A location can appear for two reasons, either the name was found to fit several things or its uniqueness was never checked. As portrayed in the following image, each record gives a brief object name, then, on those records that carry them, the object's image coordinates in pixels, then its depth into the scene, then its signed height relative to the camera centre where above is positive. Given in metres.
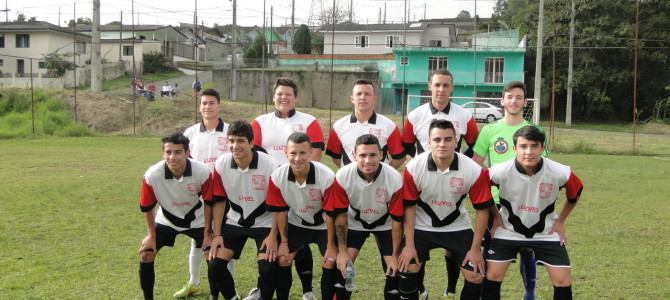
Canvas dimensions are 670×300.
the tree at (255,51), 44.28 +4.66
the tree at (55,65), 37.88 +2.89
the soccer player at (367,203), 4.63 -0.71
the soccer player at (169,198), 4.96 -0.73
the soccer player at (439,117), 5.36 -0.09
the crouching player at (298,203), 4.71 -0.74
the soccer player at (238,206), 4.86 -0.81
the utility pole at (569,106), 36.42 +0.68
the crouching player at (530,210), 4.55 -0.74
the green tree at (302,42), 47.91 +5.79
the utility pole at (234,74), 34.03 +2.23
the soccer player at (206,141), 5.57 -0.28
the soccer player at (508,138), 5.08 -0.20
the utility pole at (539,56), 28.10 +2.90
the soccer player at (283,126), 5.56 -0.13
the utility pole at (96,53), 28.84 +2.79
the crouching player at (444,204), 4.55 -0.70
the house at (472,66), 35.59 +3.10
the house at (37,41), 44.41 +5.24
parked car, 24.88 +0.21
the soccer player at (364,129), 5.38 -0.14
